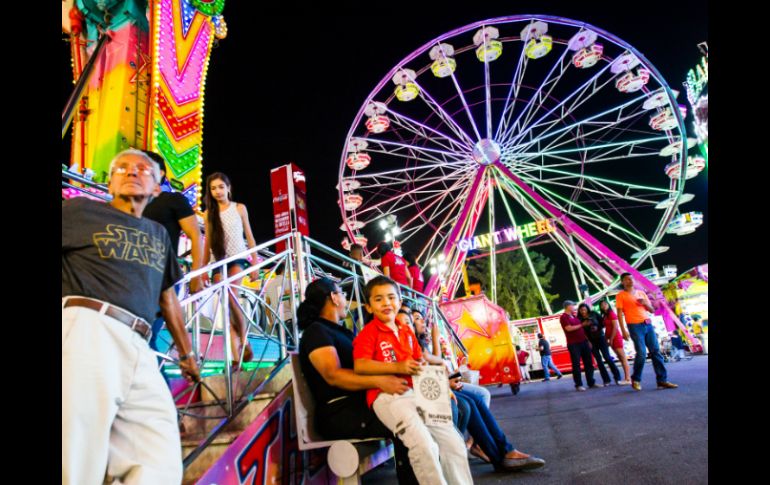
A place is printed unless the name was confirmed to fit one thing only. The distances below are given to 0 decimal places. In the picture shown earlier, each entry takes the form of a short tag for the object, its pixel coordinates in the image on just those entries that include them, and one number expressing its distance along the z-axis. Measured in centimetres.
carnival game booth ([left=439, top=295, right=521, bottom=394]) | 1000
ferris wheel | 1350
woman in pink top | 716
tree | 3169
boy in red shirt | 218
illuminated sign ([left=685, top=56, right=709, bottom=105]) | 2821
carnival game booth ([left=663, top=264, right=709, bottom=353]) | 2528
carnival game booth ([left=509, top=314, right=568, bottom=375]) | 1528
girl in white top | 396
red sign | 734
